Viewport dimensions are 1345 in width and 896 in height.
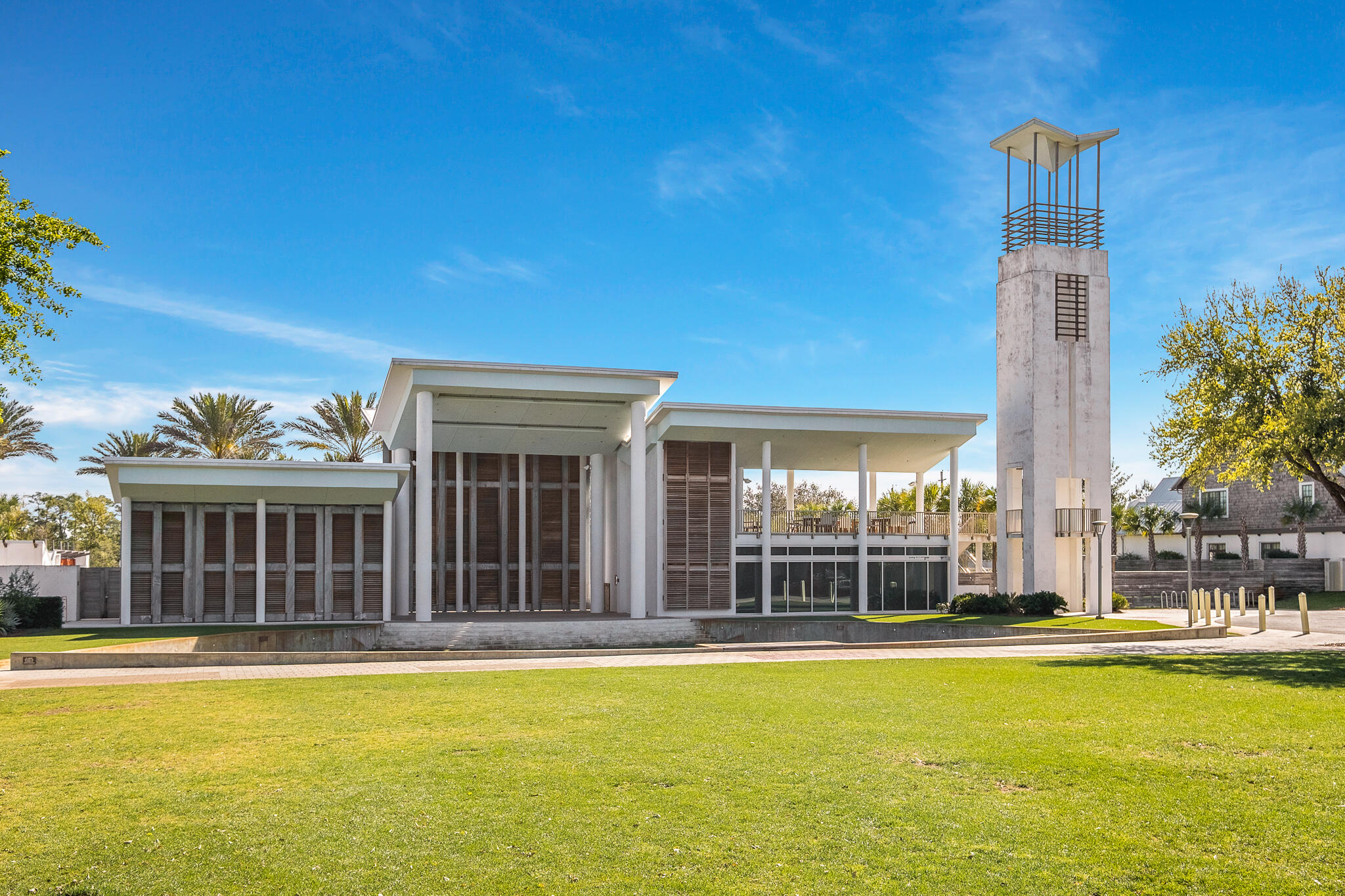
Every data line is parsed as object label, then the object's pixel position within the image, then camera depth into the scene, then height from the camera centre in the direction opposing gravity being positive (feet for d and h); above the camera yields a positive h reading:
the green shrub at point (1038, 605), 100.53 -10.54
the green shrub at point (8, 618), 83.46 -10.12
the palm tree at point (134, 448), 145.70 +8.25
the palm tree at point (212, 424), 144.05 +11.65
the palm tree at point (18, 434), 139.44 +9.79
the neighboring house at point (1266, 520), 164.45 -3.05
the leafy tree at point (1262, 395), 74.95 +9.08
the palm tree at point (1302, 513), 161.38 -1.80
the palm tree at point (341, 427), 152.66 +11.86
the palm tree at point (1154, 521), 187.73 -3.74
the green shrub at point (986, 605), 101.91 -10.88
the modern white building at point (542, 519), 94.27 -1.83
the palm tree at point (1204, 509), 184.14 -1.31
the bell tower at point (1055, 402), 107.65 +11.18
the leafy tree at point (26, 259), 52.42 +13.24
